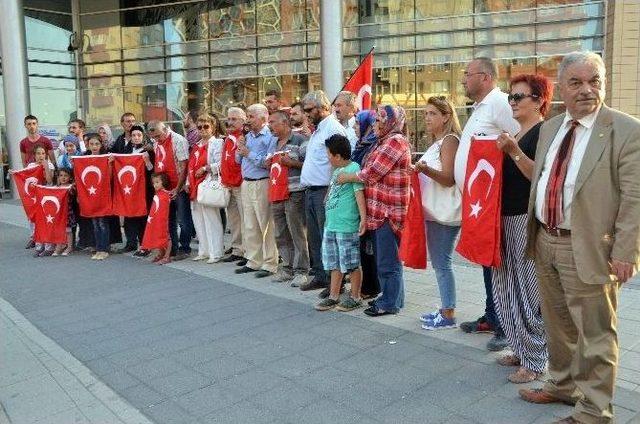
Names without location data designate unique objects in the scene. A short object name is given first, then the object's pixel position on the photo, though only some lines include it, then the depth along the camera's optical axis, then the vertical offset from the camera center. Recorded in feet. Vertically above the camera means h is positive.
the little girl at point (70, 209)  29.55 -3.52
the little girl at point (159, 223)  26.45 -3.83
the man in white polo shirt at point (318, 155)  19.60 -0.66
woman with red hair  12.00 -2.76
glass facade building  61.62 +10.58
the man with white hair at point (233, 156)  24.45 -0.79
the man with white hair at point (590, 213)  9.14 -1.35
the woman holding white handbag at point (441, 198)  14.58 -1.66
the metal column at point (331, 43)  56.70 +9.05
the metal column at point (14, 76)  61.46 +6.91
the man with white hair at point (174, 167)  26.76 -1.32
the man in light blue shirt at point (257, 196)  23.21 -2.38
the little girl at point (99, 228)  28.76 -4.37
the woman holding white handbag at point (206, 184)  25.46 -2.04
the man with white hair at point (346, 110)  20.36 +0.89
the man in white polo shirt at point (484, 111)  13.21 +0.50
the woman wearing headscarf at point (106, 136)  29.93 +0.17
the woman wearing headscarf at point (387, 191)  16.30 -1.63
